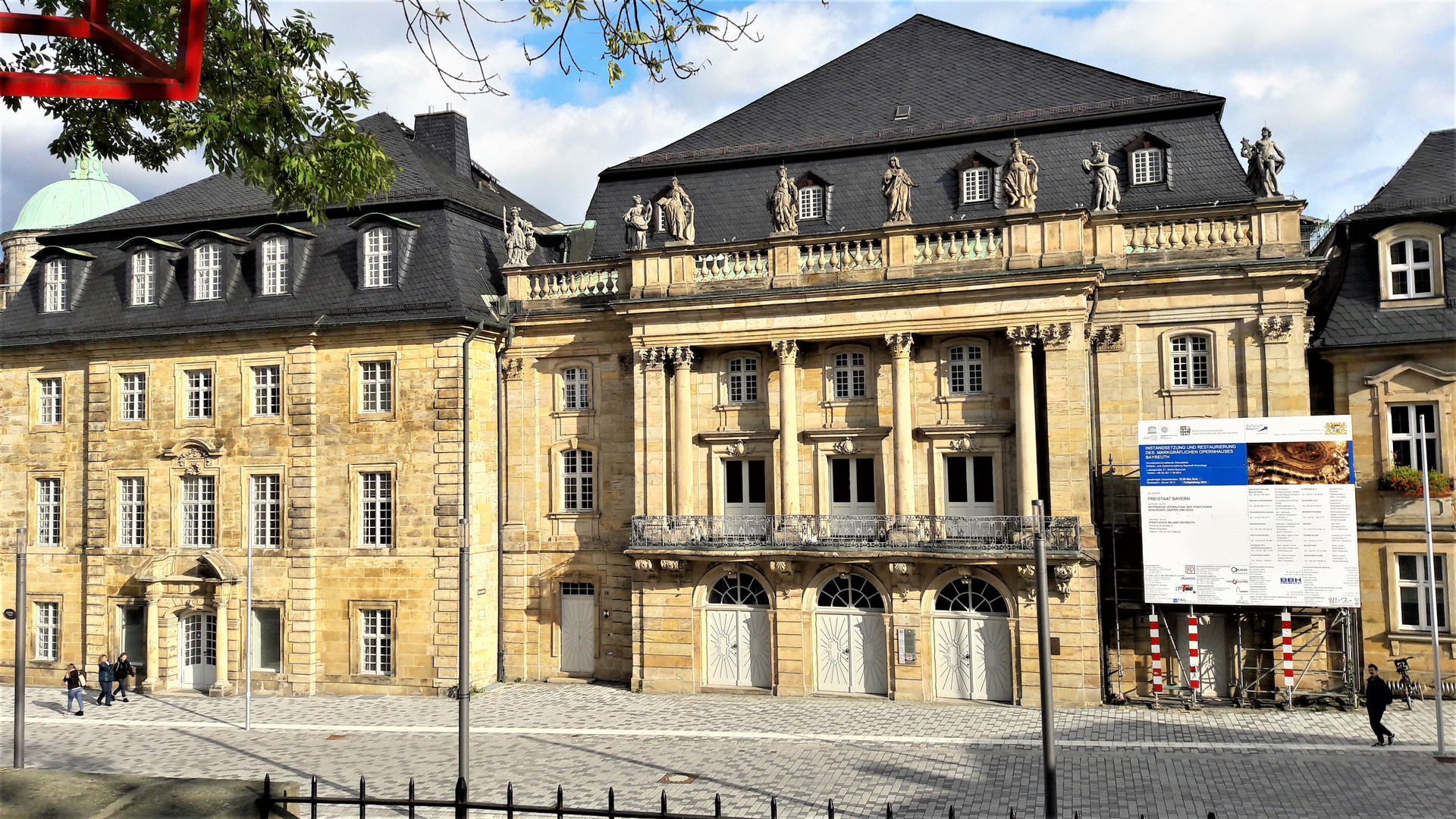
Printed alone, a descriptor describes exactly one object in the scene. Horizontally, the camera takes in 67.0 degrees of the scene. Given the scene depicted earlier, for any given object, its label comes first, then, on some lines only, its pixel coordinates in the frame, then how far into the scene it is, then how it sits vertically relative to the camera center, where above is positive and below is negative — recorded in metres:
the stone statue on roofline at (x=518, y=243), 30.12 +6.29
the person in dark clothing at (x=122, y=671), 28.34 -4.94
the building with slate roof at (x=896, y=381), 24.95 +2.02
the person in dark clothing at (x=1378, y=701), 19.98 -4.50
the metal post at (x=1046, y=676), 12.02 -2.53
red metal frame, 4.85 +1.93
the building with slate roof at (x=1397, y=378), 25.00 +1.77
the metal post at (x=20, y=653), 16.83 -2.76
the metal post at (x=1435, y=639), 19.19 -3.39
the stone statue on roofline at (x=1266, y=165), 24.64 +6.56
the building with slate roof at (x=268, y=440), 28.73 +1.01
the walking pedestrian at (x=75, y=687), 26.55 -4.99
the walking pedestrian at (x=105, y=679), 27.48 -4.98
